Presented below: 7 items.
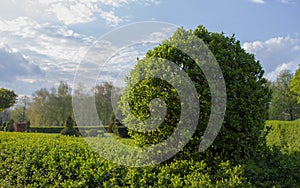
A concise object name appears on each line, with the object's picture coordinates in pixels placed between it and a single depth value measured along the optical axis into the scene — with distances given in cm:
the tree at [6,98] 3178
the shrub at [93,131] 1464
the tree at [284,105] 3966
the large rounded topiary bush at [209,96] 410
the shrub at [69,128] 2176
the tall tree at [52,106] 3666
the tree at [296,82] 3185
